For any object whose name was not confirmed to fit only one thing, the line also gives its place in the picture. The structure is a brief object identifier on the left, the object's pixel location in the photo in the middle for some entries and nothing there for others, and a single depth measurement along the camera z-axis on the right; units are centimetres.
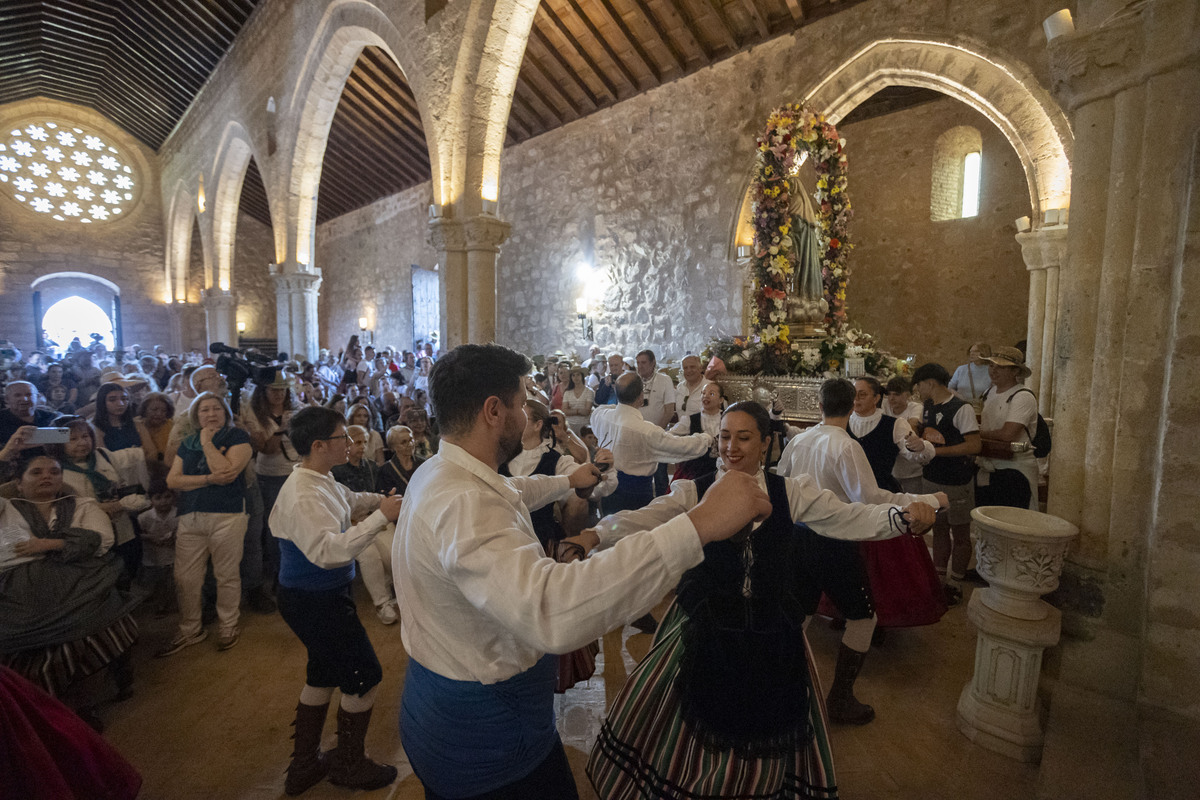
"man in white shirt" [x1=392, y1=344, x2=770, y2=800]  99
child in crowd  417
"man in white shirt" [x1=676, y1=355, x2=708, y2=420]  571
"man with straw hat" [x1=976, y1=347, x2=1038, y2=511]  393
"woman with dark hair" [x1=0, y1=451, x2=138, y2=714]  278
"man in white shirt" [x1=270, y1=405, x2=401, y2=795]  231
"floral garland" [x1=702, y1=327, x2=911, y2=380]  695
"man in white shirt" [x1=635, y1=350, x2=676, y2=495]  610
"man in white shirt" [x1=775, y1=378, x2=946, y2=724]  274
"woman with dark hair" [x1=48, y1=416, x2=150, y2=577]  341
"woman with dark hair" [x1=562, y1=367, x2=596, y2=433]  669
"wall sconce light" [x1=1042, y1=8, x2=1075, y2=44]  258
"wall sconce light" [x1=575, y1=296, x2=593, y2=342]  1245
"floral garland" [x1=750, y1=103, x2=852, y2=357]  721
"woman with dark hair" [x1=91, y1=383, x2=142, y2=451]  420
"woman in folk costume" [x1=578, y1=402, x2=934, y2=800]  171
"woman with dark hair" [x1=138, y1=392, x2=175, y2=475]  432
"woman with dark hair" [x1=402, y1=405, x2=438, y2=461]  447
